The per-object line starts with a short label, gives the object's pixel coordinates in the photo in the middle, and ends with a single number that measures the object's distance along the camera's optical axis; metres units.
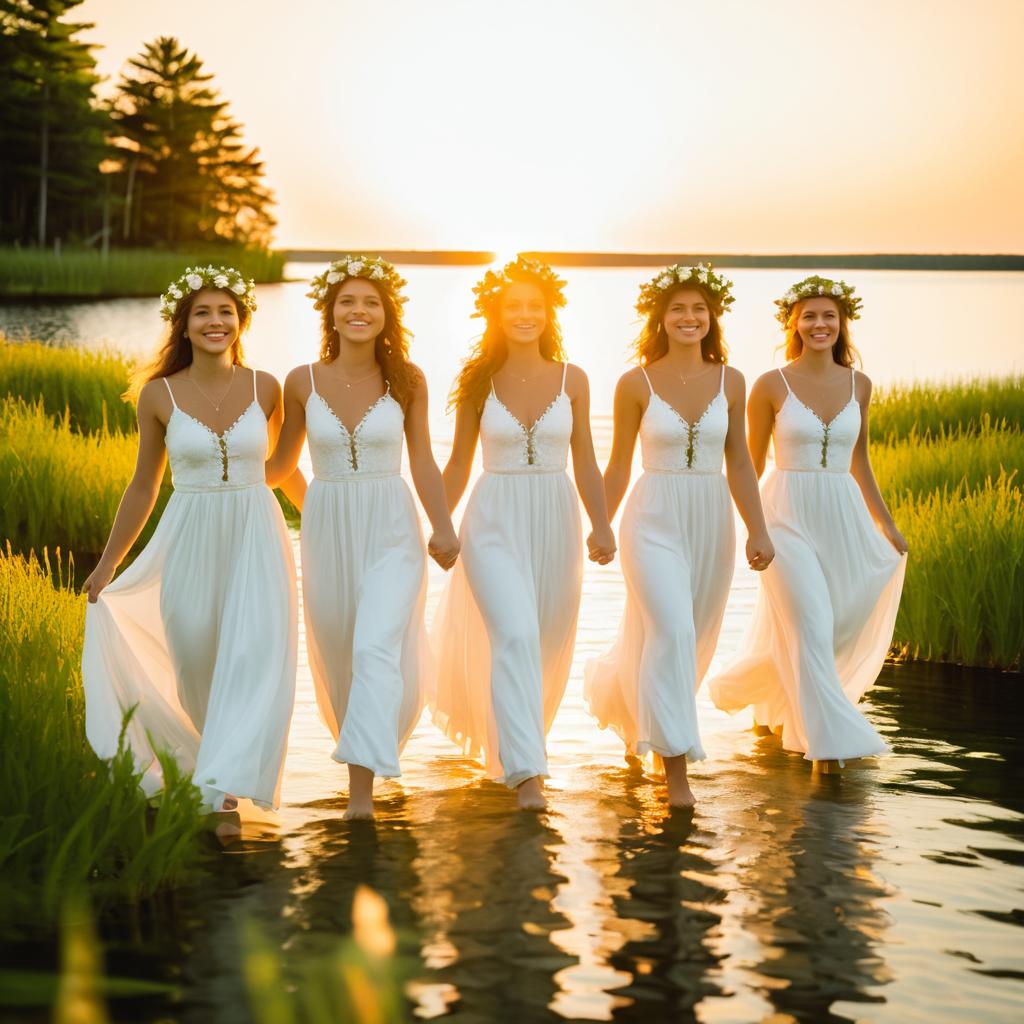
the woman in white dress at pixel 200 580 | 7.01
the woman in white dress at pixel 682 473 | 7.80
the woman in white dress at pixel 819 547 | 8.02
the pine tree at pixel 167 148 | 104.25
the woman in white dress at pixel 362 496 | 7.38
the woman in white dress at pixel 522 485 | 7.60
